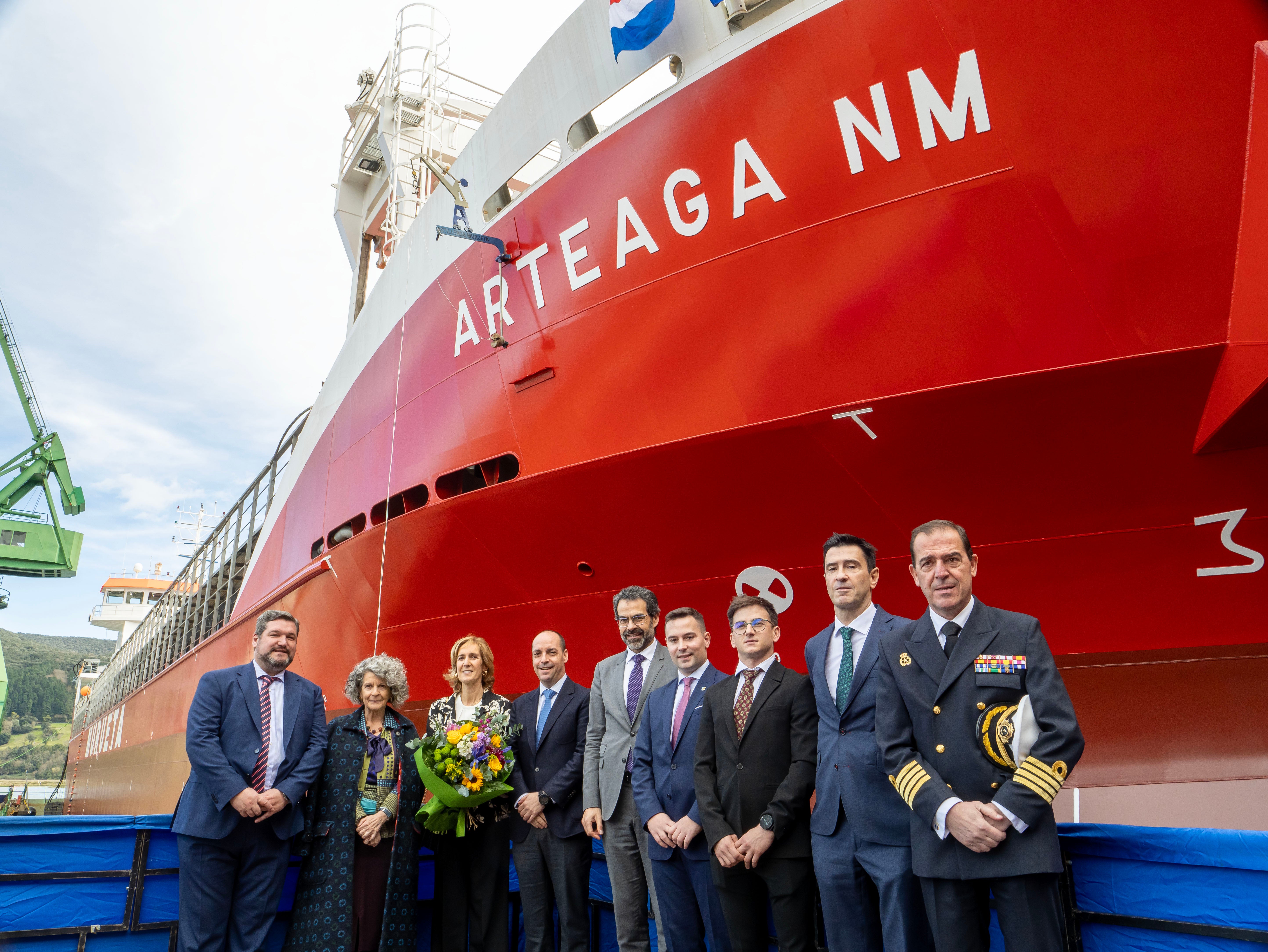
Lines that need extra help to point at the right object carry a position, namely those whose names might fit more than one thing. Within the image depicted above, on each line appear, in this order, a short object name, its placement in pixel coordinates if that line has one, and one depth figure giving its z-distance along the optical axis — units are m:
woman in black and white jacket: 3.66
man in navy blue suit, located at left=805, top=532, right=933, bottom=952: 2.52
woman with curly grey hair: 3.47
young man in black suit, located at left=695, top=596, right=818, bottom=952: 2.83
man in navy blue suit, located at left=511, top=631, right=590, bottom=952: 3.63
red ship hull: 3.61
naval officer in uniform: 2.17
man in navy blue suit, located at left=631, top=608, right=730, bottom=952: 3.12
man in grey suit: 3.50
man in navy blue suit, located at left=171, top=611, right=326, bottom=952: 3.32
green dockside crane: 23.75
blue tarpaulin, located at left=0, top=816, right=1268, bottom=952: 2.24
